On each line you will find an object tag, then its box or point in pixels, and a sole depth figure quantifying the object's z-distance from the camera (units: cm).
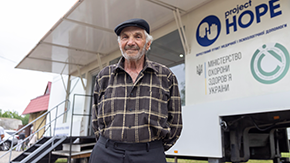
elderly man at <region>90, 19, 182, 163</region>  132
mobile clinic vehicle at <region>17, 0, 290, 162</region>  314
